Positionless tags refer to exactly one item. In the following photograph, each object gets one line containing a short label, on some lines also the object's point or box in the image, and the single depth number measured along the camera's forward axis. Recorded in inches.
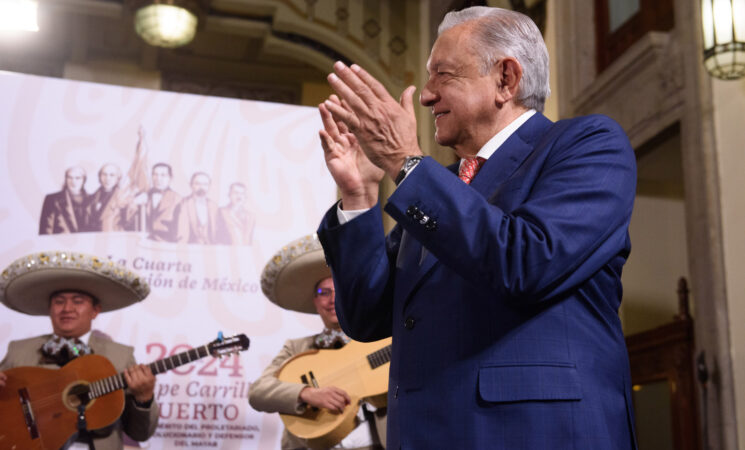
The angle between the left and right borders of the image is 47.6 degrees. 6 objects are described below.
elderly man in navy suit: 50.1
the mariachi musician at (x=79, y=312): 136.3
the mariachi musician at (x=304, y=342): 139.3
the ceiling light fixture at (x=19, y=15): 317.7
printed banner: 140.7
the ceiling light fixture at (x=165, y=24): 291.7
